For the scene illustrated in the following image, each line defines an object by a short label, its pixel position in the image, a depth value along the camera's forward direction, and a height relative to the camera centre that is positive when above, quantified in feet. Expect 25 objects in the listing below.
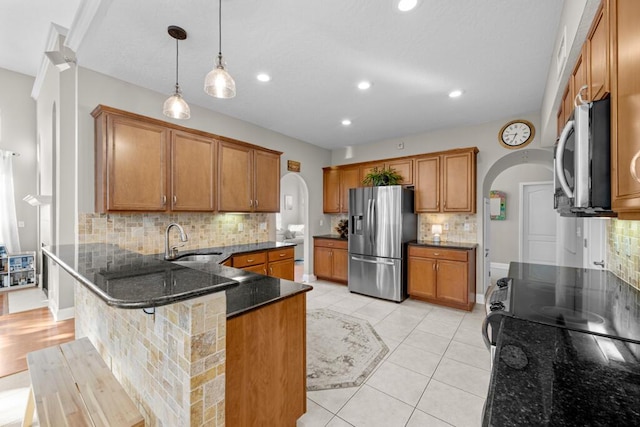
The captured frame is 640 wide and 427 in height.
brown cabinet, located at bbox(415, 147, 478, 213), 13.06 +1.57
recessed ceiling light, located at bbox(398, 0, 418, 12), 5.85 +4.60
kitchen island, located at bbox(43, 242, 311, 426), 3.22 -1.88
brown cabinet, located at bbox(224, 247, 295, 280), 11.07 -2.15
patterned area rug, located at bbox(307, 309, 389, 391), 7.37 -4.51
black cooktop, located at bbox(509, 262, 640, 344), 3.79 -1.61
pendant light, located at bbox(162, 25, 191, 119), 6.97 +2.89
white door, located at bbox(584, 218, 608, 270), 7.89 -0.98
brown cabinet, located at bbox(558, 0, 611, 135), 3.48 +2.36
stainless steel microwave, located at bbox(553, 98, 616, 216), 3.23 +0.69
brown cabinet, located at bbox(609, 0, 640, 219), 2.65 +1.12
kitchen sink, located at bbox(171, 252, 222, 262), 10.25 -1.67
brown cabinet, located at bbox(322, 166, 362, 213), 17.38 +1.85
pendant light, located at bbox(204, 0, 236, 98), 5.68 +2.80
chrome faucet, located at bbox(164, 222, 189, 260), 8.68 -1.37
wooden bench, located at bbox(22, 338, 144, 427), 3.69 -2.77
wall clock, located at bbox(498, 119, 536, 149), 12.21 +3.65
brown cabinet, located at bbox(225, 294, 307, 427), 4.29 -2.70
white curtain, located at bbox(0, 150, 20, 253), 14.33 +0.48
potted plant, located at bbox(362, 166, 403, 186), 14.78 +1.99
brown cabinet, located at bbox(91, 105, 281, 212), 8.50 +1.75
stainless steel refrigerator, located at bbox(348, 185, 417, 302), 13.55 -1.34
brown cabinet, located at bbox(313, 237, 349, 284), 16.42 -2.91
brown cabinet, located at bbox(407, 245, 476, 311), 12.34 -3.04
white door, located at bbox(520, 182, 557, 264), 19.58 -0.84
